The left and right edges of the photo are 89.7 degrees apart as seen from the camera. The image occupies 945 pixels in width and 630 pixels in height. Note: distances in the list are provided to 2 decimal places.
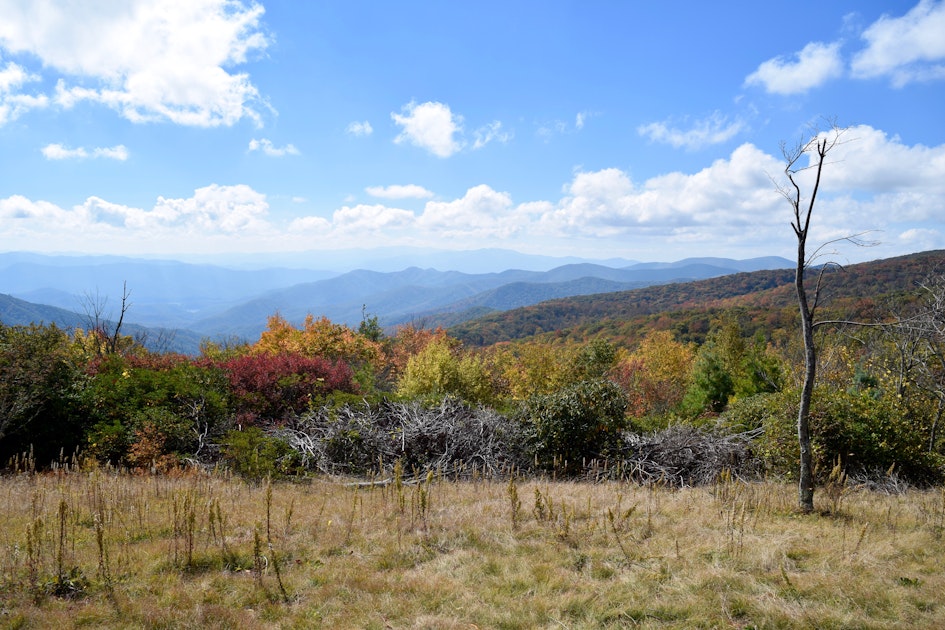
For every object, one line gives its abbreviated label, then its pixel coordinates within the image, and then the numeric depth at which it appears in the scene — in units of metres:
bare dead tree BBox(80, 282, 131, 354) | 22.85
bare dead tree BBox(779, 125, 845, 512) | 5.66
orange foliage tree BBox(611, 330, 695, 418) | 26.78
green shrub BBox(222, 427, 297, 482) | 8.79
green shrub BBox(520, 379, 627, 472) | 10.21
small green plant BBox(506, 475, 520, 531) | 6.14
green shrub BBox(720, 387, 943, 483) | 8.44
